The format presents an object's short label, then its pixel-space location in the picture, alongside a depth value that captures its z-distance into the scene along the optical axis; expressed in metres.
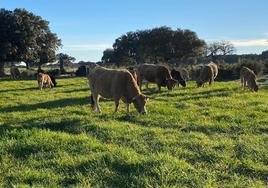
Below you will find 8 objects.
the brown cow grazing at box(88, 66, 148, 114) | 11.55
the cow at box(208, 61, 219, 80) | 23.79
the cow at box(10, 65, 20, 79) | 38.83
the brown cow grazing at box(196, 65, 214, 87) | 21.44
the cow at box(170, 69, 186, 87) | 22.13
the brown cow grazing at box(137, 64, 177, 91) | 19.49
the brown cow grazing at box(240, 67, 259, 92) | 18.73
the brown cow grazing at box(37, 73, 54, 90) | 23.05
